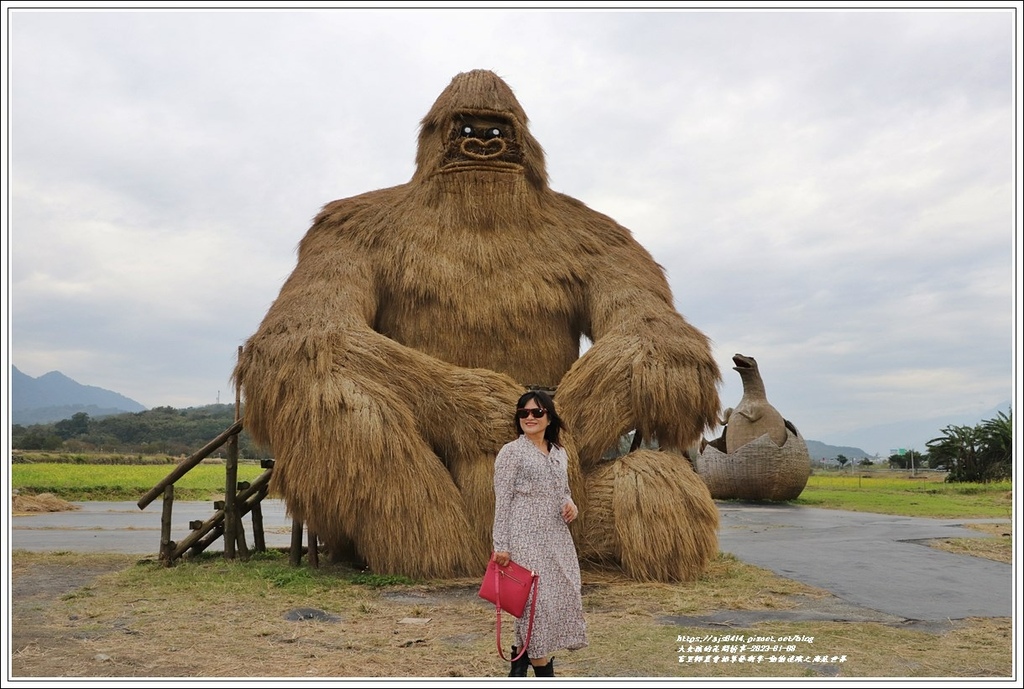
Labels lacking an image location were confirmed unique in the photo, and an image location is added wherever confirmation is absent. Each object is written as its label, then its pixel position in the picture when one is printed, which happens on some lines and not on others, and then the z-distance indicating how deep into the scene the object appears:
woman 2.63
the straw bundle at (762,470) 11.20
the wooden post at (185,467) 5.45
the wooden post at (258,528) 6.14
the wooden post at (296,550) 5.36
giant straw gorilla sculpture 4.64
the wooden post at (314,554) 5.21
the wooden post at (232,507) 5.82
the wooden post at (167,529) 5.62
